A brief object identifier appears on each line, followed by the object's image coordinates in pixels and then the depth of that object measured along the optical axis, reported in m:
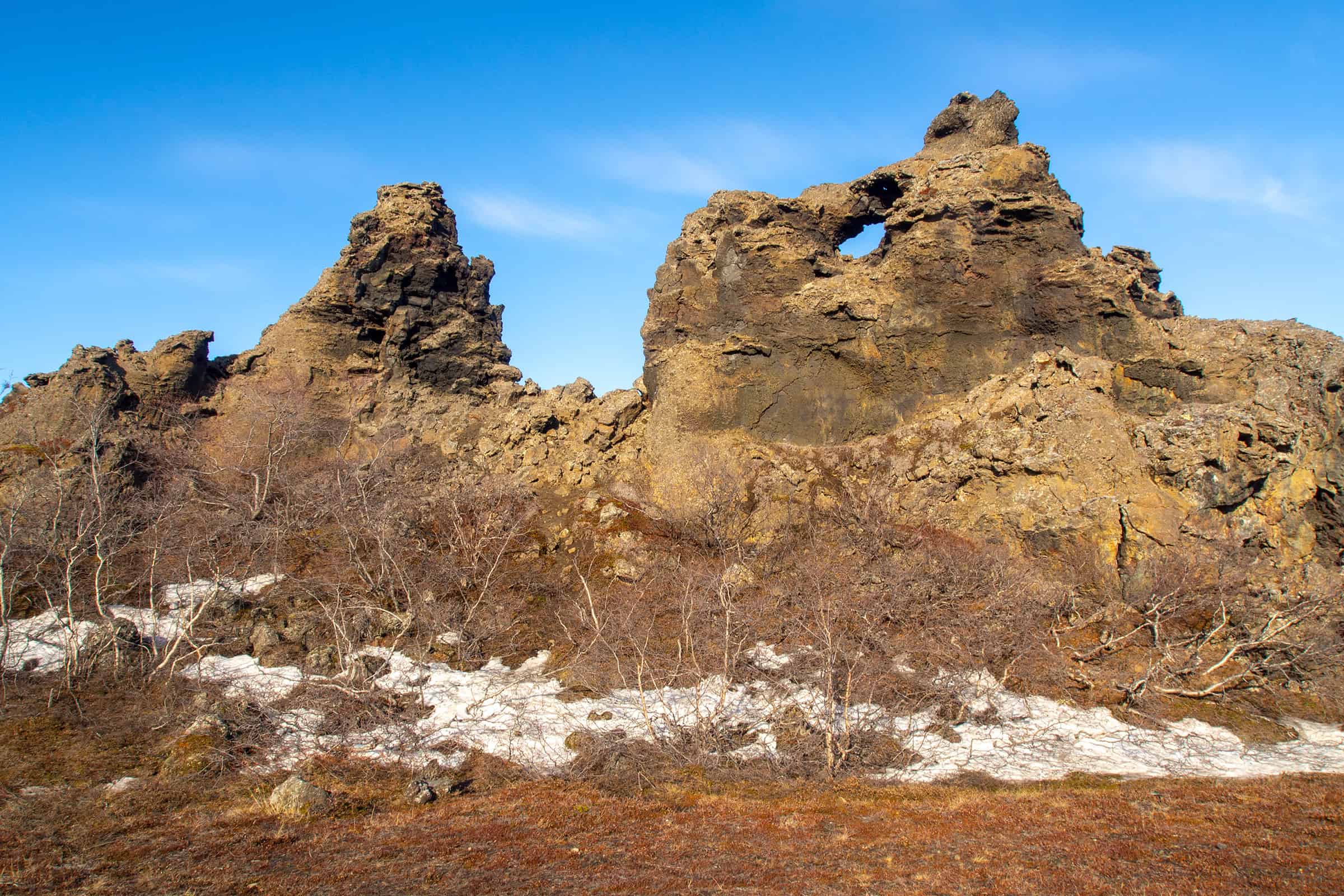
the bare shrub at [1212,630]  18.36
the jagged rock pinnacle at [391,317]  33.69
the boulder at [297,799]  12.25
